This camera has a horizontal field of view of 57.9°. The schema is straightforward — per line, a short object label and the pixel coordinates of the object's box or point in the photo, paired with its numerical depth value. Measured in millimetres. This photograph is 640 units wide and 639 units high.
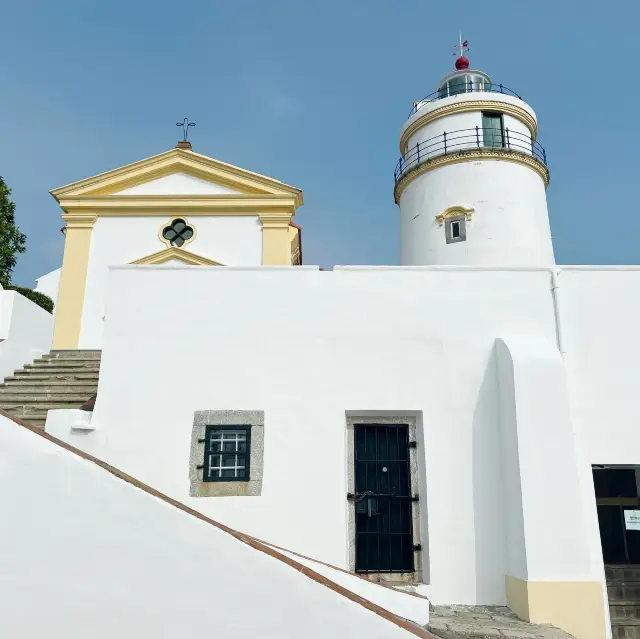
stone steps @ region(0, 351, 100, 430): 7188
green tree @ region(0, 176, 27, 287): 16031
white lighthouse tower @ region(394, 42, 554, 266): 13867
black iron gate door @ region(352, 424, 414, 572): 6270
